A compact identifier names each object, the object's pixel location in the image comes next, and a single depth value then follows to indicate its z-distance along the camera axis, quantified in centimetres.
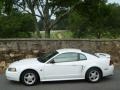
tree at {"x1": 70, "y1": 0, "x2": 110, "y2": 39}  1780
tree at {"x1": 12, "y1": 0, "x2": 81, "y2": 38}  1726
